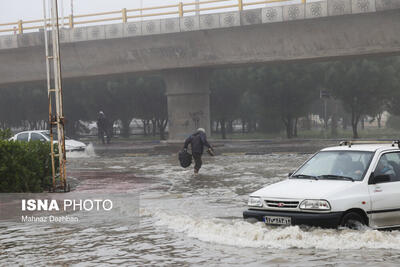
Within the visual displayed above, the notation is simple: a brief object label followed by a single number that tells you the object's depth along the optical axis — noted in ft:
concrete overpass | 101.24
